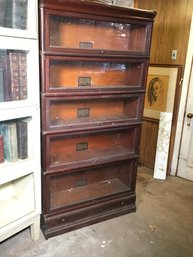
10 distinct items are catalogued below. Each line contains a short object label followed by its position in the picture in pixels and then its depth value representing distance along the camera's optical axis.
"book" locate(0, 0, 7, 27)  1.29
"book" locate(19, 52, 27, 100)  1.44
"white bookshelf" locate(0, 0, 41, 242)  1.38
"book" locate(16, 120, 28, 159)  1.56
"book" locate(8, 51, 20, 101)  1.40
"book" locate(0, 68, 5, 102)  1.39
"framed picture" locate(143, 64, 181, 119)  2.65
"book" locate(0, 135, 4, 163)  1.51
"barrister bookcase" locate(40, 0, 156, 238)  1.57
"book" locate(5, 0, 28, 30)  1.33
